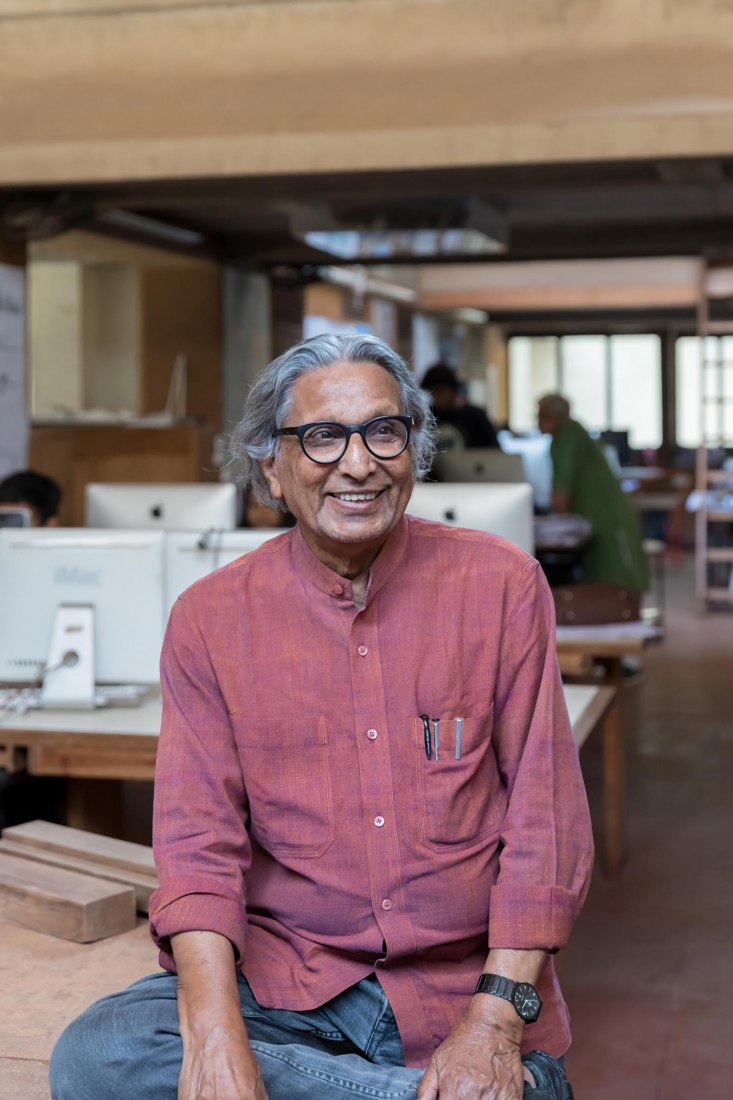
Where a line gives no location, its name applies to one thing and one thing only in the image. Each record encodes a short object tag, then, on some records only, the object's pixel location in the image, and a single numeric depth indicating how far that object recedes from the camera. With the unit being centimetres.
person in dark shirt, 838
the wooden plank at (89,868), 275
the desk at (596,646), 460
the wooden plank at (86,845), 288
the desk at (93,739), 329
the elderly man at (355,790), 189
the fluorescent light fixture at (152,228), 866
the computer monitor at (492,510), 392
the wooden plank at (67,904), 258
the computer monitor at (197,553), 359
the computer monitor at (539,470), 927
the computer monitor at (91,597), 359
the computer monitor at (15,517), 425
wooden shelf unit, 1099
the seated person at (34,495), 489
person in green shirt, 776
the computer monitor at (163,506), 427
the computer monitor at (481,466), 744
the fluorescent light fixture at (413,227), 810
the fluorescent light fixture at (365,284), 1300
